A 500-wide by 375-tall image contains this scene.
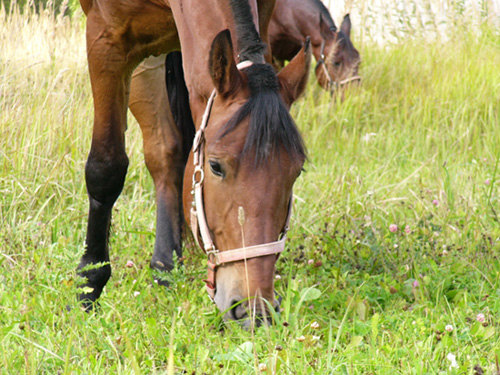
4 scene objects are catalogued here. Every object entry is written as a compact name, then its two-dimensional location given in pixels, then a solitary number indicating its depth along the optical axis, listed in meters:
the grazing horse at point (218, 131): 4.18
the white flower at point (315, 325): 4.32
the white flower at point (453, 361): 3.73
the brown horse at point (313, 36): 14.97
